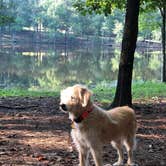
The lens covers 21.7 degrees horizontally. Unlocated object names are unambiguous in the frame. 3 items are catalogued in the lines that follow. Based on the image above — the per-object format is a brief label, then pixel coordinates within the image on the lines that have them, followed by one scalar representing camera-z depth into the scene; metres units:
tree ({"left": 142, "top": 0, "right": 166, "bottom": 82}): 21.01
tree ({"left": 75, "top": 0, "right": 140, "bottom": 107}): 11.06
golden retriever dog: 5.18
